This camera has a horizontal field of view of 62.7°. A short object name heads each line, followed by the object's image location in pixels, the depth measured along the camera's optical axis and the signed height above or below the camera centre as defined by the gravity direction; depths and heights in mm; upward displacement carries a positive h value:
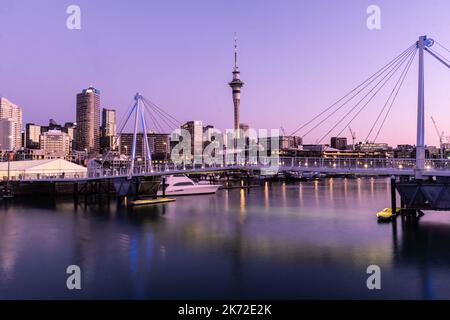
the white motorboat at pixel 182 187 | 66062 -3009
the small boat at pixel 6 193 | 59469 -3257
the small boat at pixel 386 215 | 36009 -4580
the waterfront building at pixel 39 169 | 65188 +673
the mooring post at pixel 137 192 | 51469 -2857
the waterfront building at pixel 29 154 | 157950 +8697
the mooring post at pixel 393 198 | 34494 -2923
